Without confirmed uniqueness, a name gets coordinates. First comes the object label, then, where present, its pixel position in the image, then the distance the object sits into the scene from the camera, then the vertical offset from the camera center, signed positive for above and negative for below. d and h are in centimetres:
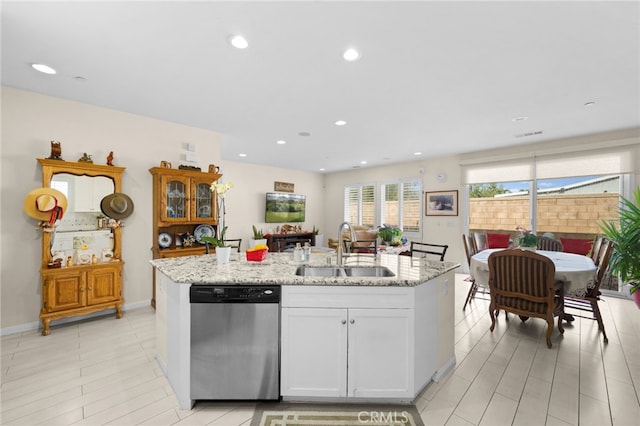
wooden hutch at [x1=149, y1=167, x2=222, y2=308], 377 +8
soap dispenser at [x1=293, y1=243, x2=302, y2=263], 251 -38
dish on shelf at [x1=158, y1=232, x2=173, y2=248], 382 -41
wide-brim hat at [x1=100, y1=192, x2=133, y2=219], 344 +7
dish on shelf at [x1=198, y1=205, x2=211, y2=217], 419 +1
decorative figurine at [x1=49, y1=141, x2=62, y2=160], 309 +67
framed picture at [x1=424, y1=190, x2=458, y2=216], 619 +29
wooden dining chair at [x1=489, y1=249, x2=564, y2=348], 268 -72
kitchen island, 182 -81
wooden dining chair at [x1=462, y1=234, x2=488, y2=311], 403 -55
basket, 243 -39
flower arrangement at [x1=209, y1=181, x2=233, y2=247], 229 +19
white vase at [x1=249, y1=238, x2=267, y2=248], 730 -76
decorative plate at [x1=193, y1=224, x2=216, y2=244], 419 -30
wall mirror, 320 +26
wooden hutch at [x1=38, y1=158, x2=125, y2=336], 297 -80
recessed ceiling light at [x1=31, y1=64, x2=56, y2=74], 250 +132
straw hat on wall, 291 +6
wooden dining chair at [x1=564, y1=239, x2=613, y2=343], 290 -76
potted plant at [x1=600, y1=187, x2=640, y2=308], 235 -27
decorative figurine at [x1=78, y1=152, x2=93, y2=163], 329 +62
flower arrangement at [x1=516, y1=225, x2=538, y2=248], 346 -31
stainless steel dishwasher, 182 -87
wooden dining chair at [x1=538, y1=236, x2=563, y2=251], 426 -43
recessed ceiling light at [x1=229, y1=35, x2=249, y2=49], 208 +133
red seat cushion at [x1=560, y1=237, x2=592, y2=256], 429 -45
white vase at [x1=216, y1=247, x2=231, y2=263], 237 -36
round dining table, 278 -58
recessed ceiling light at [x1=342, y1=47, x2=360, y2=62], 223 +133
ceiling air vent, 440 +136
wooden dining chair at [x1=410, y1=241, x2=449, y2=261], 651 -82
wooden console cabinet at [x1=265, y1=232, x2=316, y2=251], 763 -75
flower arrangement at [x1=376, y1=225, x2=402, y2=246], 542 -43
